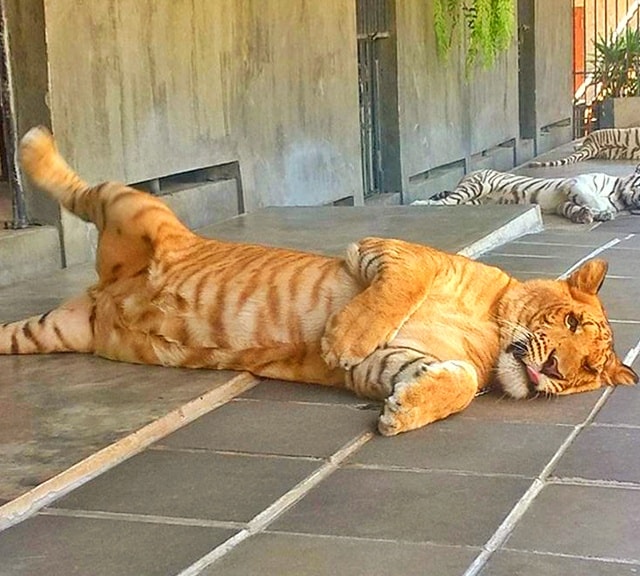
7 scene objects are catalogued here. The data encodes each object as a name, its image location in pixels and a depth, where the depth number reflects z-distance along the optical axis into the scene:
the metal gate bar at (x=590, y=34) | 16.41
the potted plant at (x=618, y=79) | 14.89
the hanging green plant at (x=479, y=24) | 10.48
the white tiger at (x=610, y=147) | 12.71
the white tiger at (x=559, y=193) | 8.77
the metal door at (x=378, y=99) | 9.85
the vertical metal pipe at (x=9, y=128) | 5.85
